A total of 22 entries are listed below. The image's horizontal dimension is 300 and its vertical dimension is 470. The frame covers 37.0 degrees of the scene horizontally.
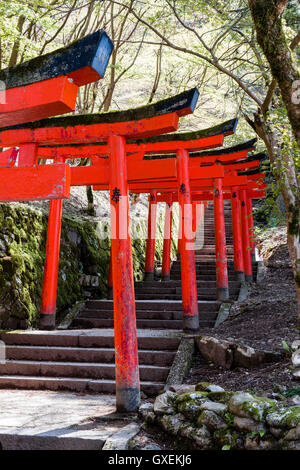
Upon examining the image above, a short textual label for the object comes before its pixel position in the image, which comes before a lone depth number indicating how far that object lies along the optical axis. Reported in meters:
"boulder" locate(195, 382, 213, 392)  4.93
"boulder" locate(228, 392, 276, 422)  3.82
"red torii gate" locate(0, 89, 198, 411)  5.70
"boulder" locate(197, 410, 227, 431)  4.04
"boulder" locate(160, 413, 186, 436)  4.37
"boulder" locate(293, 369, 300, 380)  5.11
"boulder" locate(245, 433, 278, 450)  3.61
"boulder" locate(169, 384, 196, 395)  5.22
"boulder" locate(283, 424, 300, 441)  3.46
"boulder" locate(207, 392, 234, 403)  4.45
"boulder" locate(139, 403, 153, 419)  4.88
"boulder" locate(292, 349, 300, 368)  5.45
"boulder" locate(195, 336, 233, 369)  6.96
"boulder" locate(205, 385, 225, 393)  4.69
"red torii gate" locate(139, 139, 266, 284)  11.27
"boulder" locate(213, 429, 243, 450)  3.81
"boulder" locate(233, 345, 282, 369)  6.38
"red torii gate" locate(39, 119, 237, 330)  8.85
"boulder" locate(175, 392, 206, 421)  4.36
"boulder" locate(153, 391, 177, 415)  4.64
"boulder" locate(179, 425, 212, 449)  4.04
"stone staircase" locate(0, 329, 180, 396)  7.23
